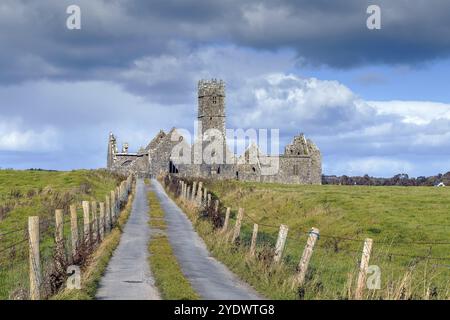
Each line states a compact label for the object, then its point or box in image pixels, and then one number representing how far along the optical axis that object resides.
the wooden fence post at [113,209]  35.35
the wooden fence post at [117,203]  41.03
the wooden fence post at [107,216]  31.77
